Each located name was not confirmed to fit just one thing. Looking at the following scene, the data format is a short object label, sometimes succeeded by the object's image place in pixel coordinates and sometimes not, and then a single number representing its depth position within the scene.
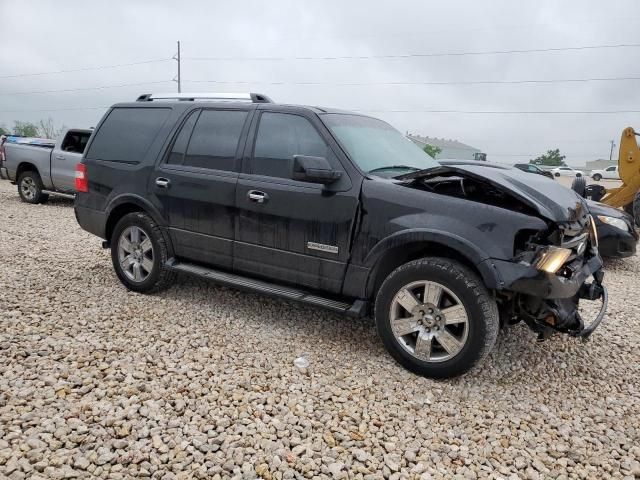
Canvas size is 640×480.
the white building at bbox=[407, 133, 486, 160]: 78.59
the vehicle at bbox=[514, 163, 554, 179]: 28.27
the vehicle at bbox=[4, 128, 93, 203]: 11.02
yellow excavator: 11.22
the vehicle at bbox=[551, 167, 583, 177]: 45.78
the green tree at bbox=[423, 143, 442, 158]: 50.08
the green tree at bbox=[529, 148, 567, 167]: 69.81
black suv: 3.18
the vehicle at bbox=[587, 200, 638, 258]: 7.06
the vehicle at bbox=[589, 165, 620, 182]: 41.53
